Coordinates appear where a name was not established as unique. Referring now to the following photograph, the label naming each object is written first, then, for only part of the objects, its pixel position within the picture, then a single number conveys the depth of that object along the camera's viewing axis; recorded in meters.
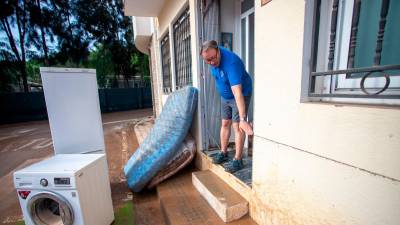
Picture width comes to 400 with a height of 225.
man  1.78
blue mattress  2.52
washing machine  1.65
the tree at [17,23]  10.30
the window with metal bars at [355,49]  0.85
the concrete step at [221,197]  1.69
